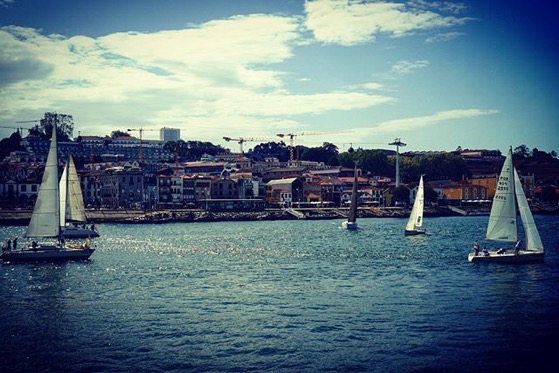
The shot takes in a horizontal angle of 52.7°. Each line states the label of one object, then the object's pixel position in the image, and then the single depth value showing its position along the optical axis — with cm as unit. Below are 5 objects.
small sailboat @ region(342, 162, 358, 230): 9575
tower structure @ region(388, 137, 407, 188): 17376
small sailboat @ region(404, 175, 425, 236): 8250
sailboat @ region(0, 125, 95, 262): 5066
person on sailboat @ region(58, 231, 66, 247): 5172
